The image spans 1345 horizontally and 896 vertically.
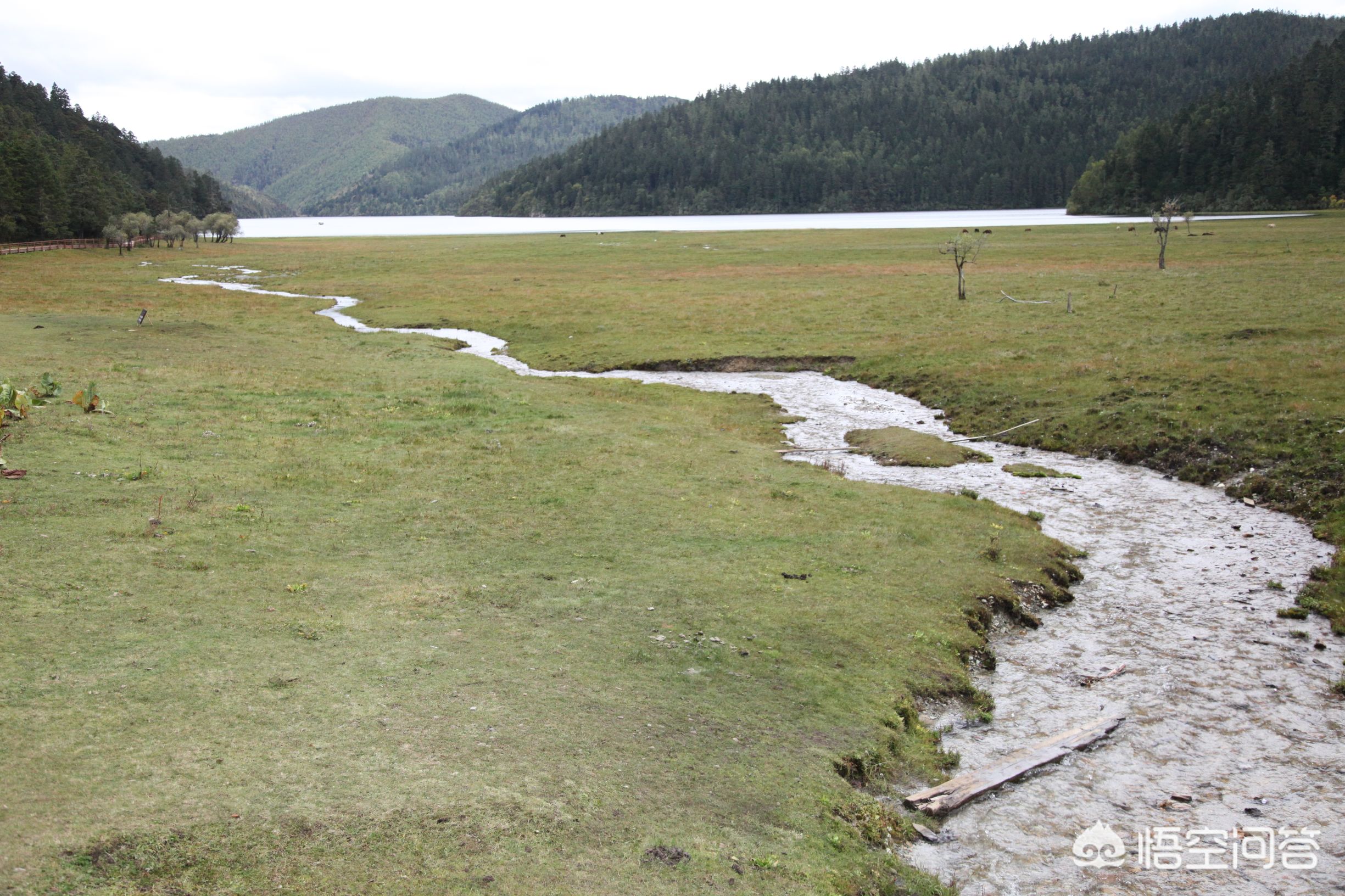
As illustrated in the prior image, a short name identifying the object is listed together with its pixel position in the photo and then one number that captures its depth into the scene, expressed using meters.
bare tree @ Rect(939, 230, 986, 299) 66.31
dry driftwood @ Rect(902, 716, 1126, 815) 11.70
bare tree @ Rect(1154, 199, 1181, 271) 75.31
